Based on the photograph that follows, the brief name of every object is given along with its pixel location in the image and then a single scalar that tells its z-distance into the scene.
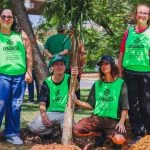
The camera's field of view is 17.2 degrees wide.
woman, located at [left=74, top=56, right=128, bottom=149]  6.01
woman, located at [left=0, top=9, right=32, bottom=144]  6.11
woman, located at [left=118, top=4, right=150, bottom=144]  6.21
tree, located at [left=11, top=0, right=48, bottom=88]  8.22
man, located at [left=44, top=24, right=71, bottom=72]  8.53
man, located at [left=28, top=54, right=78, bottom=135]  6.35
